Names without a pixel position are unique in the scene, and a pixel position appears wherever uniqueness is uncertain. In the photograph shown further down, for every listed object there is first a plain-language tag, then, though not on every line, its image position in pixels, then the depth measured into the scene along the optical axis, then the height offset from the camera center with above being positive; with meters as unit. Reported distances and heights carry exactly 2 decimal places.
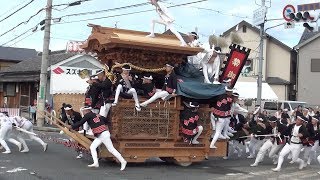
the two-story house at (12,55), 54.59 +5.08
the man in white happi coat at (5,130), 14.30 -0.93
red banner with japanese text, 15.45 +1.27
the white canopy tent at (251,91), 36.28 +0.95
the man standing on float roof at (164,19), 13.57 +2.32
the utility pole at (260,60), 28.73 +2.61
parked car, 32.28 -0.07
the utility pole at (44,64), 25.25 +1.83
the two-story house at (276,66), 44.81 +3.52
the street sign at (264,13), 29.36 +5.41
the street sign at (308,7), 24.38 +5.00
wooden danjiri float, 12.52 -0.34
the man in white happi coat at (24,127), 14.82 -0.87
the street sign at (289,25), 26.89 +4.43
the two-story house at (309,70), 42.44 +3.03
